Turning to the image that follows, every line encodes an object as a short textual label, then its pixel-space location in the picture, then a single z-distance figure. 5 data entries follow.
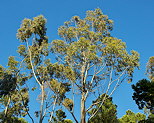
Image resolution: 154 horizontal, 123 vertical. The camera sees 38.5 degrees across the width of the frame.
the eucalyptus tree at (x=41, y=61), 20.52
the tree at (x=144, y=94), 14.19
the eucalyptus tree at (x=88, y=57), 17.56
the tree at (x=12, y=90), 19.27
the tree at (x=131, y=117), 26.75
